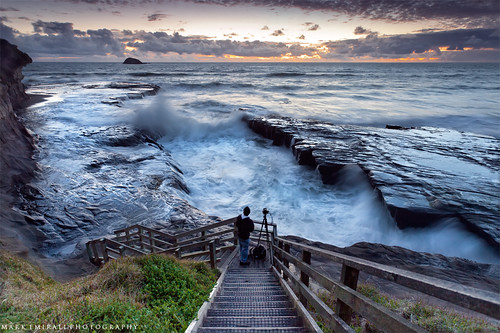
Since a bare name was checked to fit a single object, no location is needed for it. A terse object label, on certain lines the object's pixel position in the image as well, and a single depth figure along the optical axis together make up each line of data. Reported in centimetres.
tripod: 812
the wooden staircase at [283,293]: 173
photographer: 803
